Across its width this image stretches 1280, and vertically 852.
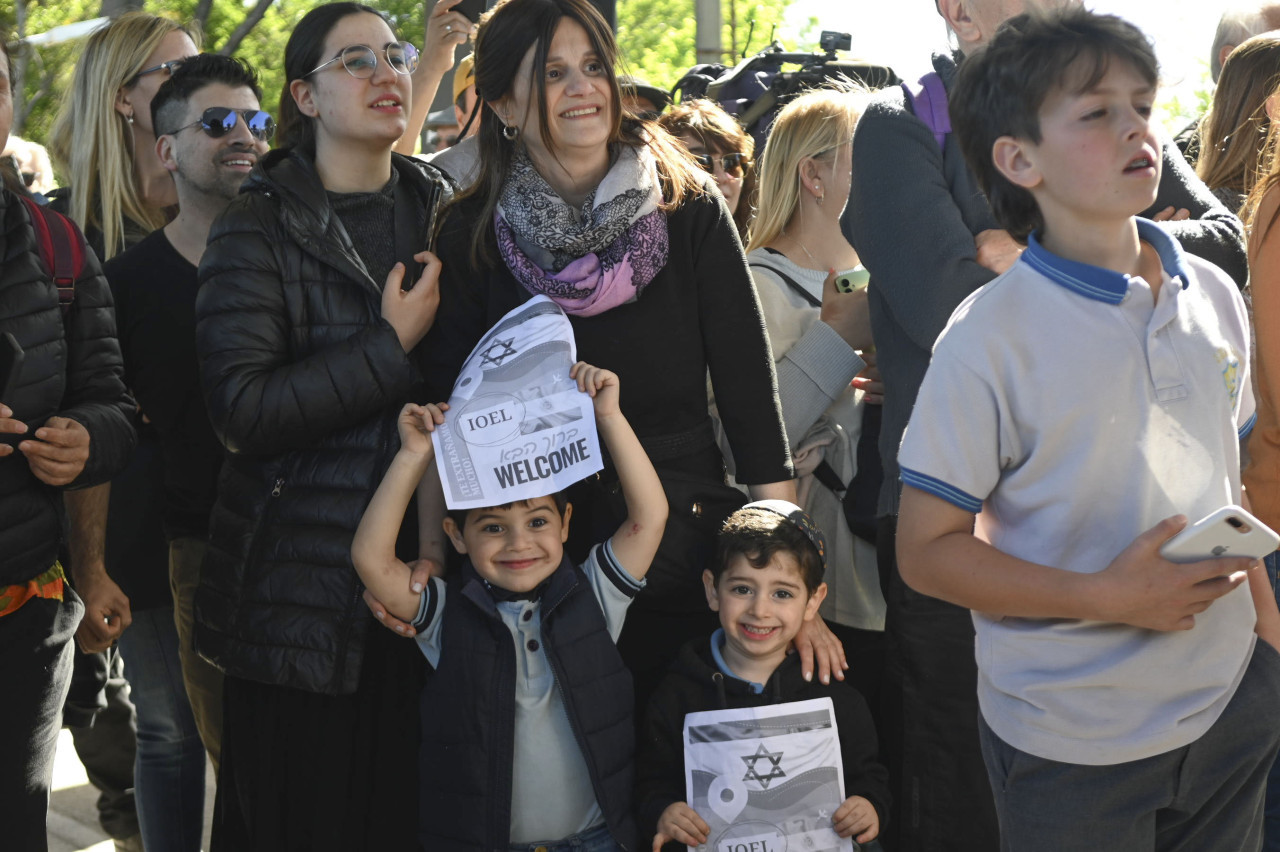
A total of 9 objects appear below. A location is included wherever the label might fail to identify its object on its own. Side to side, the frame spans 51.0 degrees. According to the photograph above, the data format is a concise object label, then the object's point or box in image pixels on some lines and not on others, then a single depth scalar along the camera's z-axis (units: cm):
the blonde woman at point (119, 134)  421
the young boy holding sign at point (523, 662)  296
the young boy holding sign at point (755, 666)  307
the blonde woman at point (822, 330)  363
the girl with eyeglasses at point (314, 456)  301
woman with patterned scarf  300
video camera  509
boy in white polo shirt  195
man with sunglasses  369
